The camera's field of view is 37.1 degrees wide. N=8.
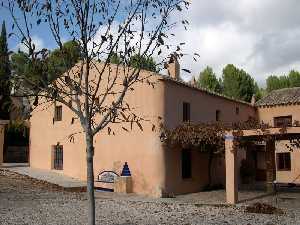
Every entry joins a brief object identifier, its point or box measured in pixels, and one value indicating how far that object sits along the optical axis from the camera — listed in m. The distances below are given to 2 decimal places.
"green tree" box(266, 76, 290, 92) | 53.67
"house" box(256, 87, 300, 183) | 29.80
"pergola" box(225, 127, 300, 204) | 17.63
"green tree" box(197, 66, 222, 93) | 52.48
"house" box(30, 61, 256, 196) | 20.73
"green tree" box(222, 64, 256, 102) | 50.47
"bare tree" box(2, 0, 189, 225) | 6.89
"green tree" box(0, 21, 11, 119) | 6.86
